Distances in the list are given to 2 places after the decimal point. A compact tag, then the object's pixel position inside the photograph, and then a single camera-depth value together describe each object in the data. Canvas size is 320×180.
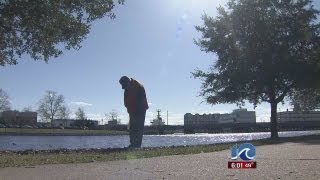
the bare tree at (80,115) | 89.74
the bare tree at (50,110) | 75.74
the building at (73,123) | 84.33
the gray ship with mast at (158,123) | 85.44
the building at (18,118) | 82.73
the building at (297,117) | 104.57
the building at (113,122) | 96.00
